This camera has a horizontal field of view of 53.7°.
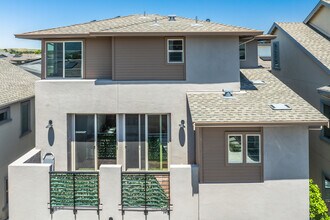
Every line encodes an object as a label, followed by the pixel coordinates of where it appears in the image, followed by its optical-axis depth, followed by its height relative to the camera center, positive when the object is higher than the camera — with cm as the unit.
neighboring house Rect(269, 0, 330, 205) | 1521 +259
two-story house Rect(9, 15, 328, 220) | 1139 -65
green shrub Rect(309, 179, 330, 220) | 1190 -349
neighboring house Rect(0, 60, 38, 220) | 1520 -40
